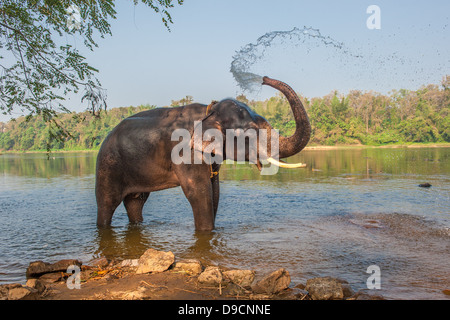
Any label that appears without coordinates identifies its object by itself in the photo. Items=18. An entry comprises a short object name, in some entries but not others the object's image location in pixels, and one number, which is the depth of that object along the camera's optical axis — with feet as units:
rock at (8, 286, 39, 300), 12.71
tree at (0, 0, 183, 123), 23.08
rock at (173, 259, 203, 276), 15.78
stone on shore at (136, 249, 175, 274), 15.89
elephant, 21.79
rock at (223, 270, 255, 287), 14.69
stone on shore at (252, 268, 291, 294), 13.74
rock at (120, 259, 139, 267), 16.92
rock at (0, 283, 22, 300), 12.76
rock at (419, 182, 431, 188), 41.29
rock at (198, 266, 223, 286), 14.39
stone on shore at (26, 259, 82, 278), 15.96
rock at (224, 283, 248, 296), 13.67
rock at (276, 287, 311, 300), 13.28
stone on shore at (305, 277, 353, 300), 13.02
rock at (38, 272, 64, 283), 15.55
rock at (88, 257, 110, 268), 17.44
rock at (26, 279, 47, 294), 13.78
